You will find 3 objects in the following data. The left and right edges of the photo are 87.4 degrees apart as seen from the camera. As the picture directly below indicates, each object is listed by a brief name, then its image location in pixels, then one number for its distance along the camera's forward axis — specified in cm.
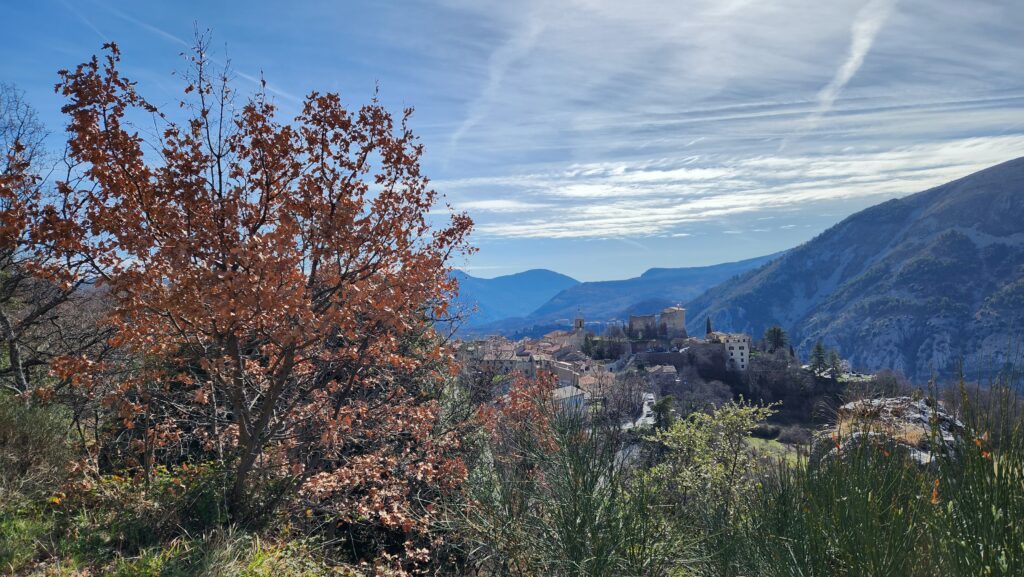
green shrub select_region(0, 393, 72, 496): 572
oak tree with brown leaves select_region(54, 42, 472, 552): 418
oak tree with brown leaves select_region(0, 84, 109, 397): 410
